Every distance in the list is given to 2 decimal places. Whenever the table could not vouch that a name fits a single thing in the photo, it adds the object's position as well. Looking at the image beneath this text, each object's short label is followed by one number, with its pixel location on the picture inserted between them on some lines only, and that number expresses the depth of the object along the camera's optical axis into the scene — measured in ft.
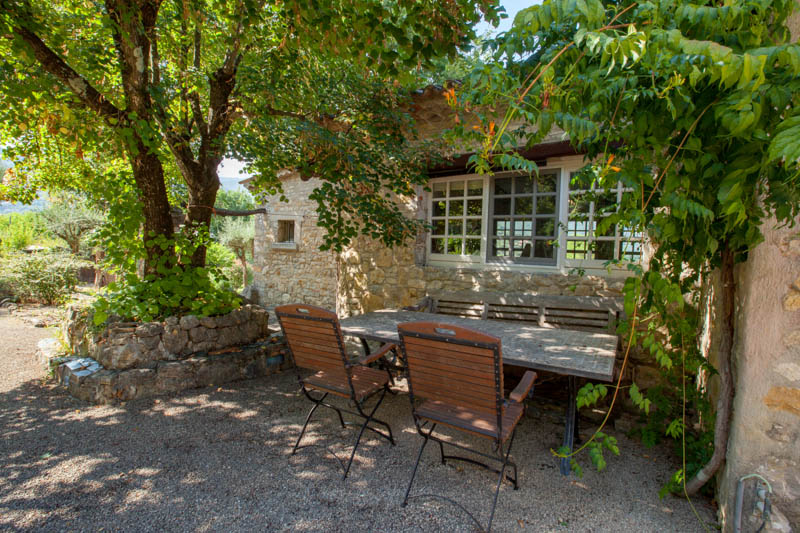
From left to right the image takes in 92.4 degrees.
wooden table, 7.61
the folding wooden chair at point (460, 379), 6.13
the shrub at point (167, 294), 12.45
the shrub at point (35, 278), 27.53
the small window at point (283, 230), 32.35
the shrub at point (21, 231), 38.75
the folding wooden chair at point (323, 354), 7.89
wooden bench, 12.17
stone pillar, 5.54
